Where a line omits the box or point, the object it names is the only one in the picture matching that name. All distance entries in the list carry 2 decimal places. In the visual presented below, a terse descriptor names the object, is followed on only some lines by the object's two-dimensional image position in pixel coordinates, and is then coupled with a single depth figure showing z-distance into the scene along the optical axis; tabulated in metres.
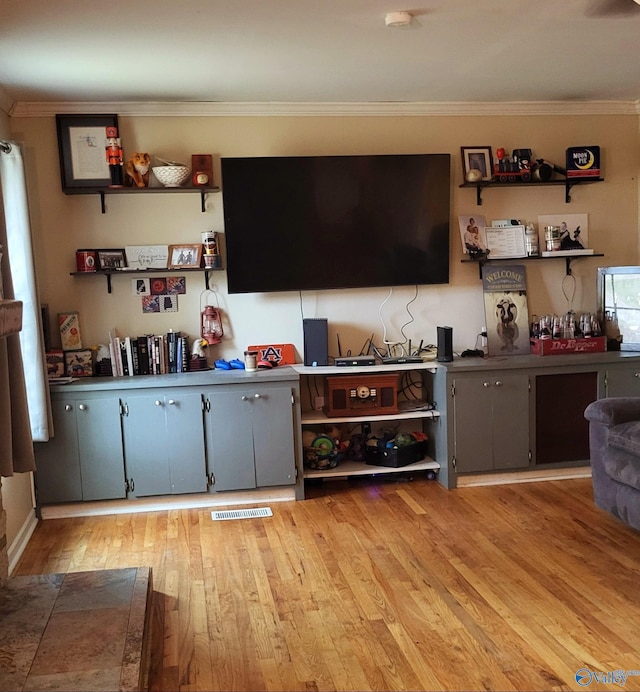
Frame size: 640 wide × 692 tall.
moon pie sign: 4.78
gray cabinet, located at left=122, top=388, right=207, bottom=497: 4.14
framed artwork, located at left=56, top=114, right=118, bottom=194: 4.31
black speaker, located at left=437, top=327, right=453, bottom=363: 4.48
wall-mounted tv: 4.44
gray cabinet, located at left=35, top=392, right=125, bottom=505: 4.08
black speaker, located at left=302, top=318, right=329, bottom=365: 4.52
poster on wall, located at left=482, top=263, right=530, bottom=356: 4.83
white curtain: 3.82
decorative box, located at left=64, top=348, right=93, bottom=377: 4.35
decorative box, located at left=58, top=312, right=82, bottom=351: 4.39
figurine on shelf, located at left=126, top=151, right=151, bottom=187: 4.34
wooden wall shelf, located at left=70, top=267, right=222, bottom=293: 4.32
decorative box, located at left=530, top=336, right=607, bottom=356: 4.68
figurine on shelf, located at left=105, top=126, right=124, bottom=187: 4.25
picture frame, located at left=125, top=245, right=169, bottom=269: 4.49
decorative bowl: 4.32
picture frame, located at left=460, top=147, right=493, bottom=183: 4.75
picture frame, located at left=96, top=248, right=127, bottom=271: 4.42
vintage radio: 4.51
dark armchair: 3.50
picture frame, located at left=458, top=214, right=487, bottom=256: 4.78
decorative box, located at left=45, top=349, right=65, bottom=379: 4.22
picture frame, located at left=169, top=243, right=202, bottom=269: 4.51
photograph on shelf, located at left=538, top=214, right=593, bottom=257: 4.82
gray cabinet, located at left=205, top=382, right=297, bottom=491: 4.21
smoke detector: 2.99
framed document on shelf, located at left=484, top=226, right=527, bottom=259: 4.80
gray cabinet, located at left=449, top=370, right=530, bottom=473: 4.42
